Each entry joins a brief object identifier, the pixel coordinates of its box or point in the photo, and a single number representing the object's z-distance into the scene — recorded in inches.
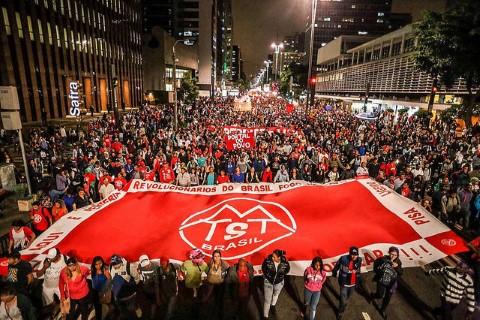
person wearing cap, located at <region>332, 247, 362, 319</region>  226.5
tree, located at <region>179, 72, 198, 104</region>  2311.4
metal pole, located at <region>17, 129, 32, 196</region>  441.2
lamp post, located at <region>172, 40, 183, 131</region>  859.0
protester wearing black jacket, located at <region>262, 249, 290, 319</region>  223.0
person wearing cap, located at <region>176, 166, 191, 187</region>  458.3
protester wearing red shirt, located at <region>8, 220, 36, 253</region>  283.4
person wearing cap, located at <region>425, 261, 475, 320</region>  224.4
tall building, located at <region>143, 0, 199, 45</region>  4057.6
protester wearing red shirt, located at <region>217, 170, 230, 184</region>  448.4
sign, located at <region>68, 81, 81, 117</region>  939.3
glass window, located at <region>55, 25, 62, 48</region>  1408.2
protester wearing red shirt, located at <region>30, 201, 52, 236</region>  313.7
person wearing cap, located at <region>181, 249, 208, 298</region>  229.8
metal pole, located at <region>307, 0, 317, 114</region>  966.4
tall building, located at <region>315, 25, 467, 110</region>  1475.1
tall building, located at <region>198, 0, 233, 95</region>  4057.6
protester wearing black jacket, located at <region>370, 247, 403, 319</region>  228.8
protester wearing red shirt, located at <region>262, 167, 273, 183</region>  484.1
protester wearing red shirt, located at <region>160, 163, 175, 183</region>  473.1
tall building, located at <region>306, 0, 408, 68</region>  5851.4
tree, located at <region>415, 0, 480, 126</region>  851.4
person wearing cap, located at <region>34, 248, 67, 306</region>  222.8
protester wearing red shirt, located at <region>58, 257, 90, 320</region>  216.4
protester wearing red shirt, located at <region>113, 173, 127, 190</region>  401.1
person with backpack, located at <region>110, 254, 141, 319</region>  220.1
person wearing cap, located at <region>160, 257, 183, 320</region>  228.1
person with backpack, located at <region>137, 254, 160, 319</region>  224.2
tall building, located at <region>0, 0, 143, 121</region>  1112.8
